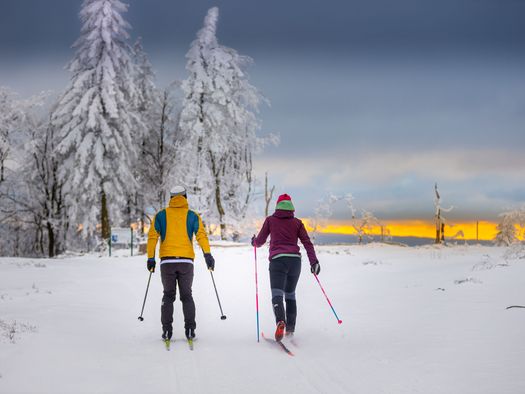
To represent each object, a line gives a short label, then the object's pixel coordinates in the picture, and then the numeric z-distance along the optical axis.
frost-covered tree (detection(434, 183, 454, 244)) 36.00
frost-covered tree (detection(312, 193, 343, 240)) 33.66
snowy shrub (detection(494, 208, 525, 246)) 43.78
